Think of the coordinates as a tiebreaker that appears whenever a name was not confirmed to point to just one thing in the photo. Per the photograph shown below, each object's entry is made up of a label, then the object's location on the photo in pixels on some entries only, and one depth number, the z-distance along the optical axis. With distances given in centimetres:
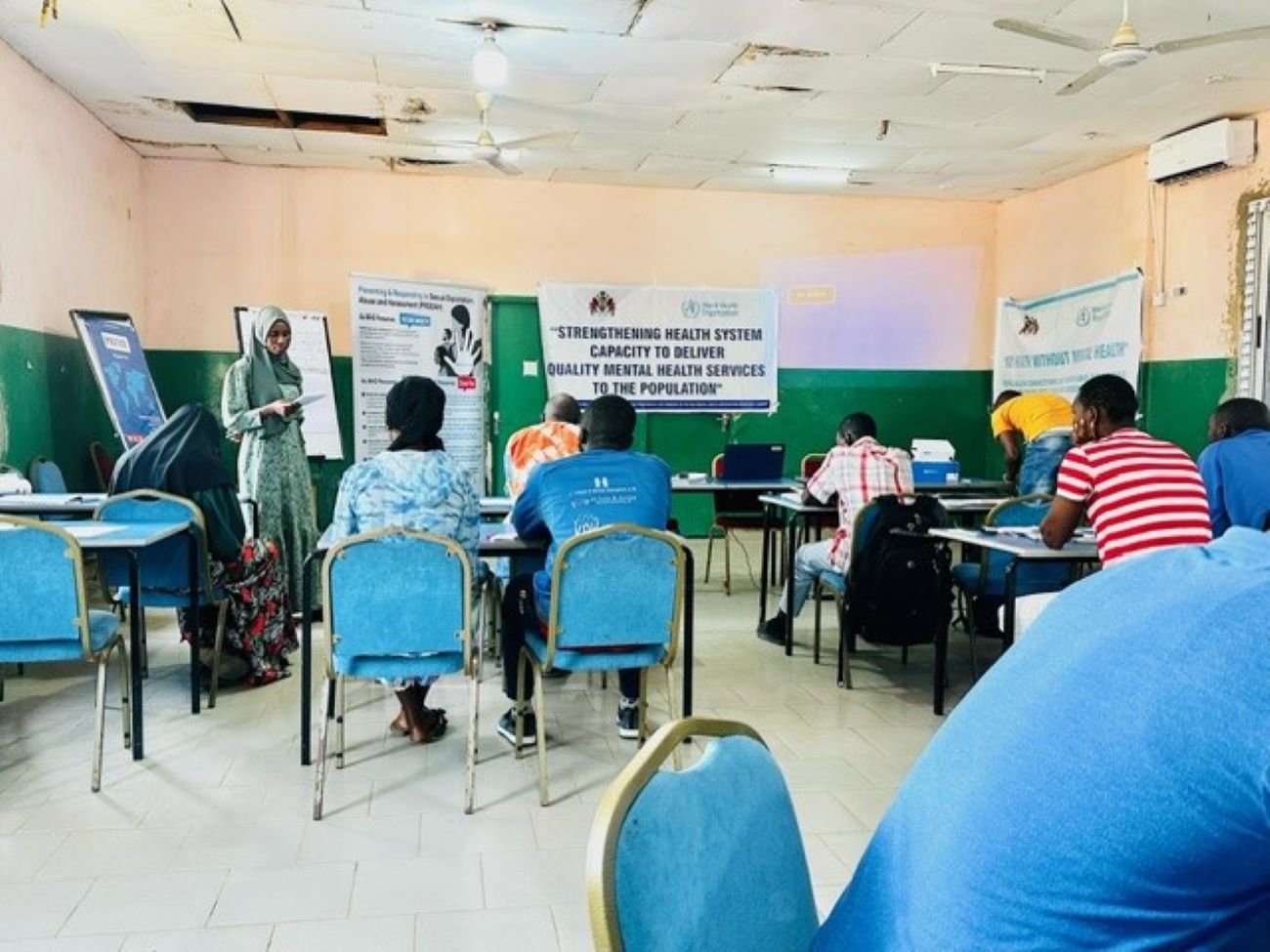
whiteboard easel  719
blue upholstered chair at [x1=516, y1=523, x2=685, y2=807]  296
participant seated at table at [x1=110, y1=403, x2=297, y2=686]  388
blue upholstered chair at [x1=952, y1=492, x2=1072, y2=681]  418
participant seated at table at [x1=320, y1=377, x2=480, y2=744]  314
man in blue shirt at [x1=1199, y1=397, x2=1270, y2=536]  376
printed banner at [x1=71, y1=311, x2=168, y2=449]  561
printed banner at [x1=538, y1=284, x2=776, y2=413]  801
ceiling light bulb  468
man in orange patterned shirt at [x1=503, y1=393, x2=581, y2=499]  467
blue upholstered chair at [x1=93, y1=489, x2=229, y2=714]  372
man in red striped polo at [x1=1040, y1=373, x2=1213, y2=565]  304
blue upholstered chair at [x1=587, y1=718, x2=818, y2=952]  80
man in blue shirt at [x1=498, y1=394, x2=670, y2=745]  323
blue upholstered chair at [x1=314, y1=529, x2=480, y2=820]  280
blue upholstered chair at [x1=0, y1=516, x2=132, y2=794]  281
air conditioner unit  593
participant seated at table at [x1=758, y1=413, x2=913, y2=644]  430
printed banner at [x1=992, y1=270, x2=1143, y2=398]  686
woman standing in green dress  484
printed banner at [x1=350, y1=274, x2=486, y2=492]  748
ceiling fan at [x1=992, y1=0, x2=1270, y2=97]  373
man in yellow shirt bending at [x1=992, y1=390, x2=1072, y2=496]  540
